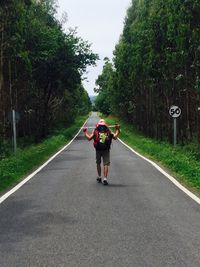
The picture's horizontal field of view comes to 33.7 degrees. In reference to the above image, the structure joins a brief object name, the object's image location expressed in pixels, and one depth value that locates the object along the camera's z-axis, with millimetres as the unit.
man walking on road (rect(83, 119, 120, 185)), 8817
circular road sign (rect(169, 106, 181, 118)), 14780
